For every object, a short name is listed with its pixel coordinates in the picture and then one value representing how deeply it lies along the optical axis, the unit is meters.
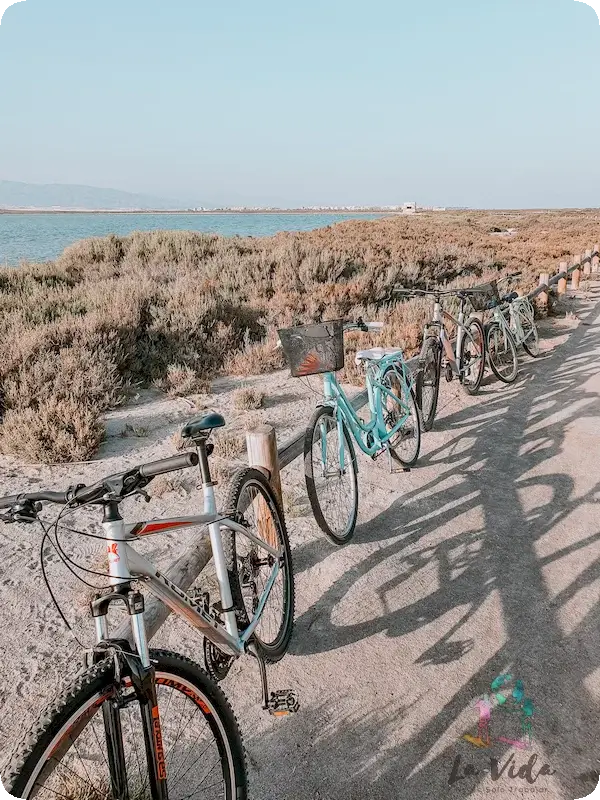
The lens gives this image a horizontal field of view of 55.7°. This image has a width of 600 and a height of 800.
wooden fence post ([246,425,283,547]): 3.41
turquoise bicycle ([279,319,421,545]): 3.61
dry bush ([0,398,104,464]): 5.42
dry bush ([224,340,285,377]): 8.25
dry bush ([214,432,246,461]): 5.48
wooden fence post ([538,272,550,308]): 12.13
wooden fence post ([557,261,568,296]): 13.93
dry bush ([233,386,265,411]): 6.84
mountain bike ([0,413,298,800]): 1.47
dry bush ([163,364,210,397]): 7.42
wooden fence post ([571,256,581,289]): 15.86
